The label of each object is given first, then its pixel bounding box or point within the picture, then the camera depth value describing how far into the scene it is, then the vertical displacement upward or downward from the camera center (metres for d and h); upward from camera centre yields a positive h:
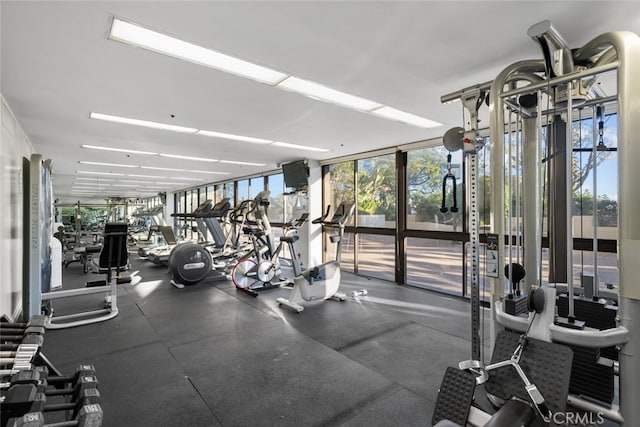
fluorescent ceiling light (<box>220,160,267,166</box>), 7.17 +1.24
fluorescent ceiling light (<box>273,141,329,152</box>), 5.39 +1.23
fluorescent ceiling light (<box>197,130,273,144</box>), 4.66 +1.22
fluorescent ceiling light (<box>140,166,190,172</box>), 7.87 +1.21
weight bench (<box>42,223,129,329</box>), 3.82 -0.72
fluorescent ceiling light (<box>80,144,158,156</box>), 5.42 +1.20
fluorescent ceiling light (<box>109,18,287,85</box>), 2.07 +1.20
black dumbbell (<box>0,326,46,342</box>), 1.97 -0.76
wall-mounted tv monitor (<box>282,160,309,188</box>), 7.02 +0.93
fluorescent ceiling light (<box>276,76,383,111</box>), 2.91 +1.21
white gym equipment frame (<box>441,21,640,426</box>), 1.58 +0.28
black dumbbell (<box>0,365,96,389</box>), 1.43 -0.80
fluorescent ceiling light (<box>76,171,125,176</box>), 8.64 +1.19
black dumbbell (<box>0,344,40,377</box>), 1.59 -0.76
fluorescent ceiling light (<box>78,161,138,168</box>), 7.16 +1.19
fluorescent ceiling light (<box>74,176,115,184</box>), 9.81 +1.19
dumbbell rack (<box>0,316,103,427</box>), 1.26 -0.78
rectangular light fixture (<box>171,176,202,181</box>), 10.00 +1.21
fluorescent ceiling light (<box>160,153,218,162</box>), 6.33 +1.22
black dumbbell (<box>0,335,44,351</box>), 1.85 -0.74
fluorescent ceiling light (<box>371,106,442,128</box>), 3.70 +1.21
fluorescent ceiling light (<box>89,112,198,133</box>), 3.80 +1.20
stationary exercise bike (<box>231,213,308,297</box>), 5.29 -0.83
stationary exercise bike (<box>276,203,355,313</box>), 4.32 -0.91
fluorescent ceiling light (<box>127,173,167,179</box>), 9.30 +1.19
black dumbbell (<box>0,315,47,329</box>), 2.10 -0.72
